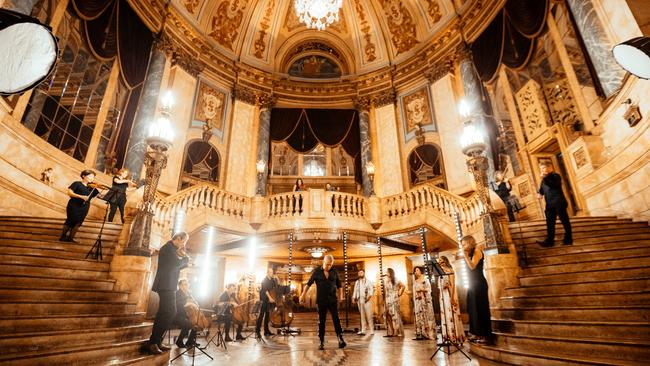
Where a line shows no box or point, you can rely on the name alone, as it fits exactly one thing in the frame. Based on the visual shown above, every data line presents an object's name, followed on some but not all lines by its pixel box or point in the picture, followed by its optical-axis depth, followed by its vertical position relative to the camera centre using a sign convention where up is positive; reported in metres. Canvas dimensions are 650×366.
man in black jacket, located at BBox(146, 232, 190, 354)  3.26 +0.06
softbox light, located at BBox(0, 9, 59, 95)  1.32 +1.05
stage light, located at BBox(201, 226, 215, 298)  10.41 +0.32
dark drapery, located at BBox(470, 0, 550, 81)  8.49 +7.34
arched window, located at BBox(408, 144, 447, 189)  11.35 +4.61
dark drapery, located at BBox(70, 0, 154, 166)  7.90 +6.76
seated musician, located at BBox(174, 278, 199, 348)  4.22 -0.23
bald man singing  4.25 +0.04
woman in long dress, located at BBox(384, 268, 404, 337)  6.19 -0.26
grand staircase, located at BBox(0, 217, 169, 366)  2.64 -0.11
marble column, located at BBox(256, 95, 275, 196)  11.48 +6.23
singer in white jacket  6.85 -0.09
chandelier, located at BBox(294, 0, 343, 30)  10.42 +9.26
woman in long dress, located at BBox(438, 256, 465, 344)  3.96 -0.20
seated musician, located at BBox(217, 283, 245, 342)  5.57 -0.20
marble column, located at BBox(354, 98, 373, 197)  11.78 +6.19
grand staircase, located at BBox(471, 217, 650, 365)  2.66 -0.12
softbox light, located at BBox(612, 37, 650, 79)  2.31 +1.73
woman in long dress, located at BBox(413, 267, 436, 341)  5.59 -0.25
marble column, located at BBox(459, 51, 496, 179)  9.59 +6.36
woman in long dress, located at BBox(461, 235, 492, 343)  3.66 -0.02
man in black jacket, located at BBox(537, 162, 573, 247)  4.77 +1.32
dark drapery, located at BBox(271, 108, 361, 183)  13.35 +6.85
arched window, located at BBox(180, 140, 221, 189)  11.01 +4.57
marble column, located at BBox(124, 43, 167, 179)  8.86 +5.42
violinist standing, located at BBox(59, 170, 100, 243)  4.80 +1.31
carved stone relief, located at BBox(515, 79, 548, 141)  8.84 +5.13
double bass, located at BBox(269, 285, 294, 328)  7.13 -0.32
